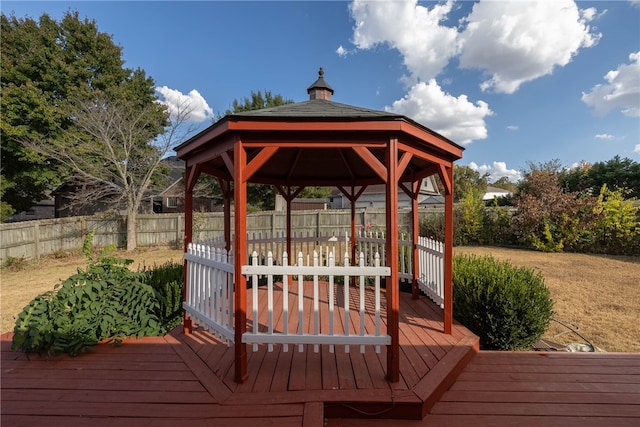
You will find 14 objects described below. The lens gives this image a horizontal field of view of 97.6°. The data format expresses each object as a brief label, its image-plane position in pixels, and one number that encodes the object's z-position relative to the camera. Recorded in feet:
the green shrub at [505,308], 10.73
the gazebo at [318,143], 7.81
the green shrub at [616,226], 31.83
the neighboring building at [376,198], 73.92
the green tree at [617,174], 63.90
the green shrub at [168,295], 12.57
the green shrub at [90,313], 9.40
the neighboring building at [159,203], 57.36
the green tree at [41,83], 44.42
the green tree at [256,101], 65.82
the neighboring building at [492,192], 134.41
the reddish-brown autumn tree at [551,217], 34.30
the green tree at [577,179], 67.05
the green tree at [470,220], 41.45
